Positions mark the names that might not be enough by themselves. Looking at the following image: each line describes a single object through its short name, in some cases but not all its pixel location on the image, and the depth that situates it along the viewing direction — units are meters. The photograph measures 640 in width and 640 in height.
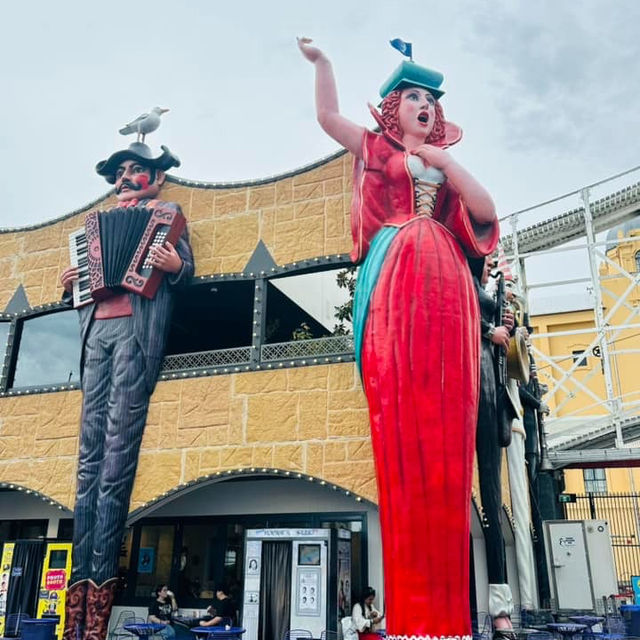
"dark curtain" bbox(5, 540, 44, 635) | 12.45
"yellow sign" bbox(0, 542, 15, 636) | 12.55
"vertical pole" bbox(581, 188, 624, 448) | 20.09
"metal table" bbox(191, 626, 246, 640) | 9.59
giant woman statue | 7.98
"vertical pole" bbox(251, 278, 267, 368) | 11.79
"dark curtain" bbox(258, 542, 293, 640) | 10.66
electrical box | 14.61
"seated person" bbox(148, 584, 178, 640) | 11.45
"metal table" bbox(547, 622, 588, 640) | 10.45
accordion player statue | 11.16
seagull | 13.41
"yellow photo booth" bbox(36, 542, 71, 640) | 11.68
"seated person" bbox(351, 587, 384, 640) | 10.27
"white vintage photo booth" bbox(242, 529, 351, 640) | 10.41
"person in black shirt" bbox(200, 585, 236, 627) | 11.30
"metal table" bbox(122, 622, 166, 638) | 10.70
